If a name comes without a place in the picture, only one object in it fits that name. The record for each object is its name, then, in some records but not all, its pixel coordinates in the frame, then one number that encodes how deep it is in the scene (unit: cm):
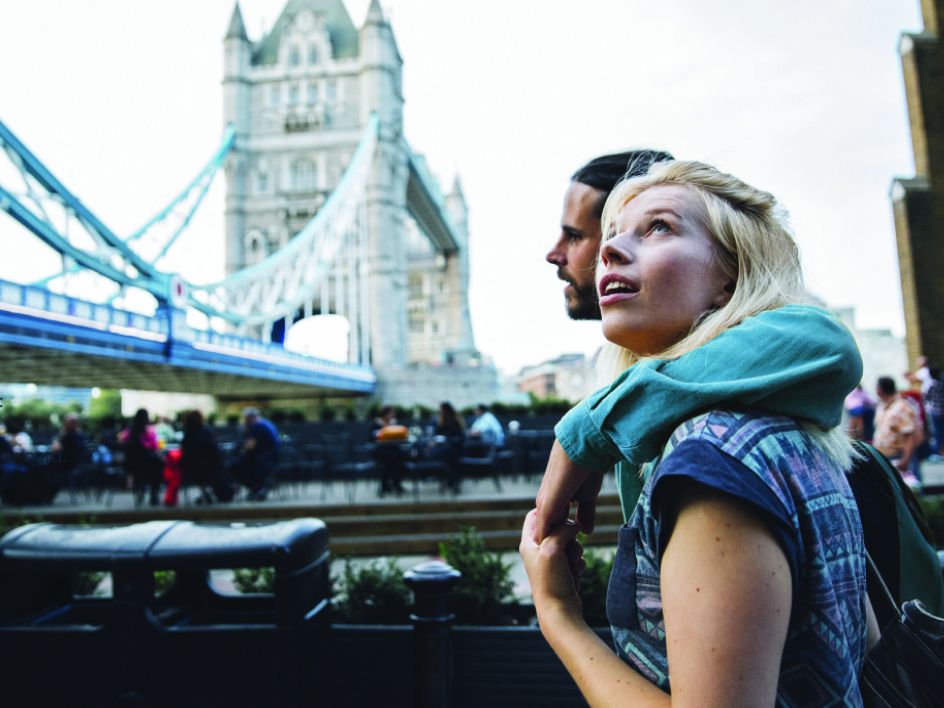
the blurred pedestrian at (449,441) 904
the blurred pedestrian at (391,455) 892
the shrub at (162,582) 345
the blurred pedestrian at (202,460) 859
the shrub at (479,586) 309
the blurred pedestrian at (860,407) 935
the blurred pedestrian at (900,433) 658
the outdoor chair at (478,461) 900
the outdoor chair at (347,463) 996
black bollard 250
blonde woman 65
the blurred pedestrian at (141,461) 902
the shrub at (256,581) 328
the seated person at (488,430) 1061
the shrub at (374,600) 314
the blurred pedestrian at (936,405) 948
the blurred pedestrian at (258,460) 913
